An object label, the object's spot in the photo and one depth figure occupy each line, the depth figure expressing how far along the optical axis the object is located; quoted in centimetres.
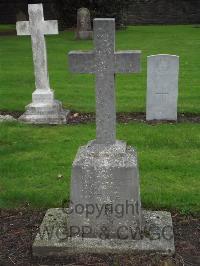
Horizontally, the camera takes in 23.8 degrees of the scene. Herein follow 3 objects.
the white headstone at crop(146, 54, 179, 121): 834
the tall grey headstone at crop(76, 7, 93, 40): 2272
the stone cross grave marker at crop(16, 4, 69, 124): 859
